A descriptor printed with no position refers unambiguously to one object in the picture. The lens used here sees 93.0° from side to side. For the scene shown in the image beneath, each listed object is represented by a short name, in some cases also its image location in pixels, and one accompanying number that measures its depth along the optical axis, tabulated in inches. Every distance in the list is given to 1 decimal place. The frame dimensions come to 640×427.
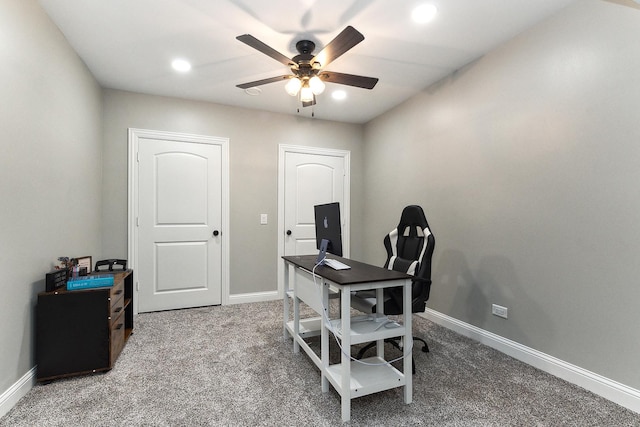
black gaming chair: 88.4
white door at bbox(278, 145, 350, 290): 163.9
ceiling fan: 91.1
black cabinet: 79.1
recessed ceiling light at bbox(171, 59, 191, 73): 110.5
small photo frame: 101.1
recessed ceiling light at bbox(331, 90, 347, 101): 136.5
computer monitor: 78.4
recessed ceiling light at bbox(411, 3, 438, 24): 82.1
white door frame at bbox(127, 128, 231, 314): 135.4
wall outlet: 99.0
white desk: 66.4
